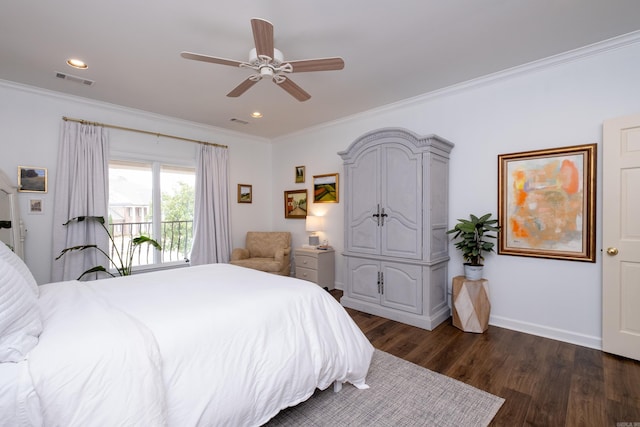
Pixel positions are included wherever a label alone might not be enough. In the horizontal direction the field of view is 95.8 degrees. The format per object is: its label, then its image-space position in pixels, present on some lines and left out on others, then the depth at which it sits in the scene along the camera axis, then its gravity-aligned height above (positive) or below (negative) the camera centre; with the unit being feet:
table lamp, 15.34 -0.63
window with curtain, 13.25 +0.30
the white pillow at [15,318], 3.45 -1.37
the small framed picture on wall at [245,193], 17.28 +1.22
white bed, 3.44 -2.08
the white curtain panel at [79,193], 11.45 +0.82
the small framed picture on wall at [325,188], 15.40 +1.37
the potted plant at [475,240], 9.95 -0.97
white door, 7.79 -0.68
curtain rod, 11.81 +3.84
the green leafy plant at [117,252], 11.59 -1.70
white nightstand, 14.53 -2.72
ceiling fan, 6.46 +3.73
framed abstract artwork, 8.77 +0.33
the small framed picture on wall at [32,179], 10.87 +1.31
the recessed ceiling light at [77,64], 9.09 +4.81
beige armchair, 14.51 -2.16
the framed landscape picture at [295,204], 16.94 +0.55
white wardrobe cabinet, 10.38 -0.48
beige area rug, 5.77 -4.14
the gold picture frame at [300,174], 16.90 +2.29
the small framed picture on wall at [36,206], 11.07 +0.27
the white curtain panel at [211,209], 15.12 +0.23
